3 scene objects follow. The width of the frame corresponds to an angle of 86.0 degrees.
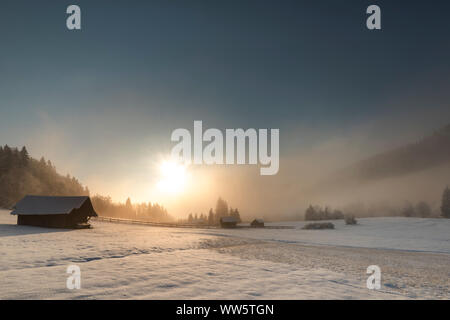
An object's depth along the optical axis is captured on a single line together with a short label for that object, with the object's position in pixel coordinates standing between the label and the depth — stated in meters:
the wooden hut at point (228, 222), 74.00
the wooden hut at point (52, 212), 44.08
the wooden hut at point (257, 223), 75.99
